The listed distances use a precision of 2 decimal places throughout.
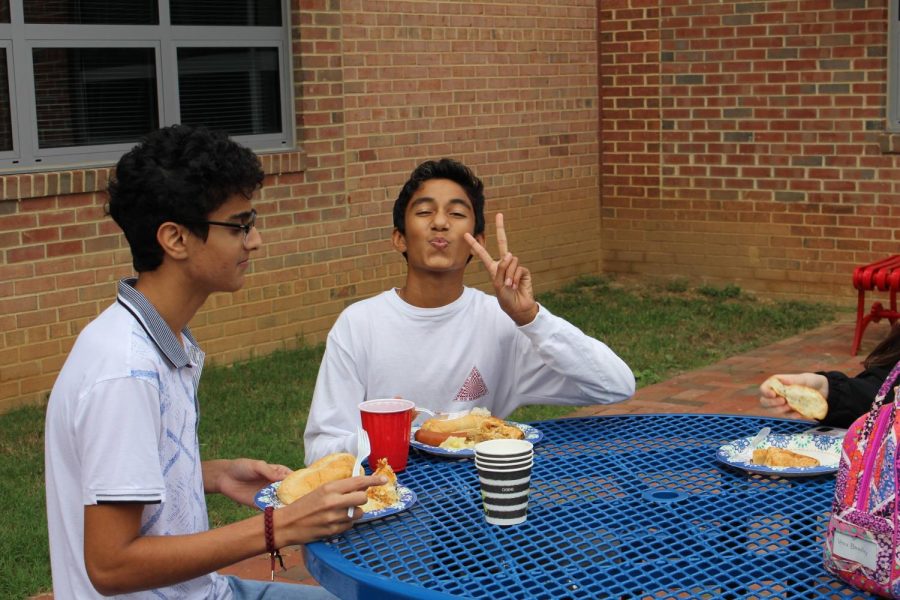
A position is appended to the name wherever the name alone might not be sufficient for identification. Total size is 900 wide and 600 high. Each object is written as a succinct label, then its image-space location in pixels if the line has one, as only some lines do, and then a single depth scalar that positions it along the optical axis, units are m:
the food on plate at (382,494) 2.65
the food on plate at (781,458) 2.90
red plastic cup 2.87
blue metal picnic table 2.32
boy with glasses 2.31
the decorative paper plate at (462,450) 3.03
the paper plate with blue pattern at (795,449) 2.87
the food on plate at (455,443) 3.07
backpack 2.19
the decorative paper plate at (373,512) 2.61
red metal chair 7.93
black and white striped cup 2.54
